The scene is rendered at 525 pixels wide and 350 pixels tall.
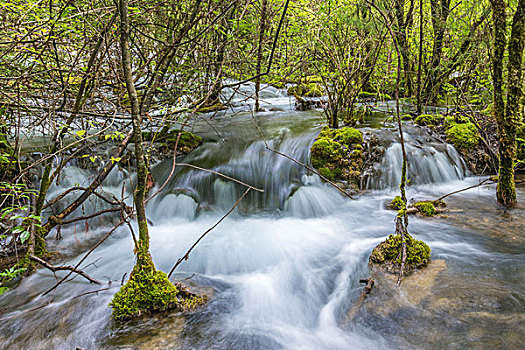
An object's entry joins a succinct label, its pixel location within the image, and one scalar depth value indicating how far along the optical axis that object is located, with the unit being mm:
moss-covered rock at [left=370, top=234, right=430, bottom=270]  3025
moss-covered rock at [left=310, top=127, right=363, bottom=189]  5484
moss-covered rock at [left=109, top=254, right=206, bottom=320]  2479
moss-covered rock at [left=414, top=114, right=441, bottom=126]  6828
